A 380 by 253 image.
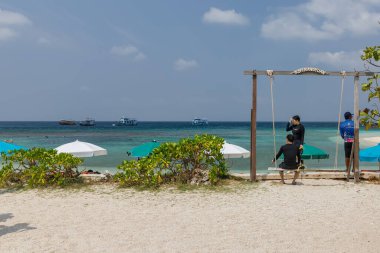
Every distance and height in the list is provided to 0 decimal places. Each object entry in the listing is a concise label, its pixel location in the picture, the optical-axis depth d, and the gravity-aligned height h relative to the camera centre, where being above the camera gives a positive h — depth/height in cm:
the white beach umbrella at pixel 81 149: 1395 -110
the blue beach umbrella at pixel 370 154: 1171 -106
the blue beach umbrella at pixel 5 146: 1259 -91
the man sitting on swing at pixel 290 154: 1053 -95
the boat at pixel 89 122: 15304 -120
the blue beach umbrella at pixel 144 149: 1372 -108
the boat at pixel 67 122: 16975 -157
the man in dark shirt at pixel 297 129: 1132 -28
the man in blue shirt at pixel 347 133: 1195 -41
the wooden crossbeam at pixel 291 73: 1134 +136
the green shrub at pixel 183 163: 1063 -123
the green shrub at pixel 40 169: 1069 -141
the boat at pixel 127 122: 15815 -119
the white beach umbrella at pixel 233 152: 1255 -106
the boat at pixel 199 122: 17675 -127
